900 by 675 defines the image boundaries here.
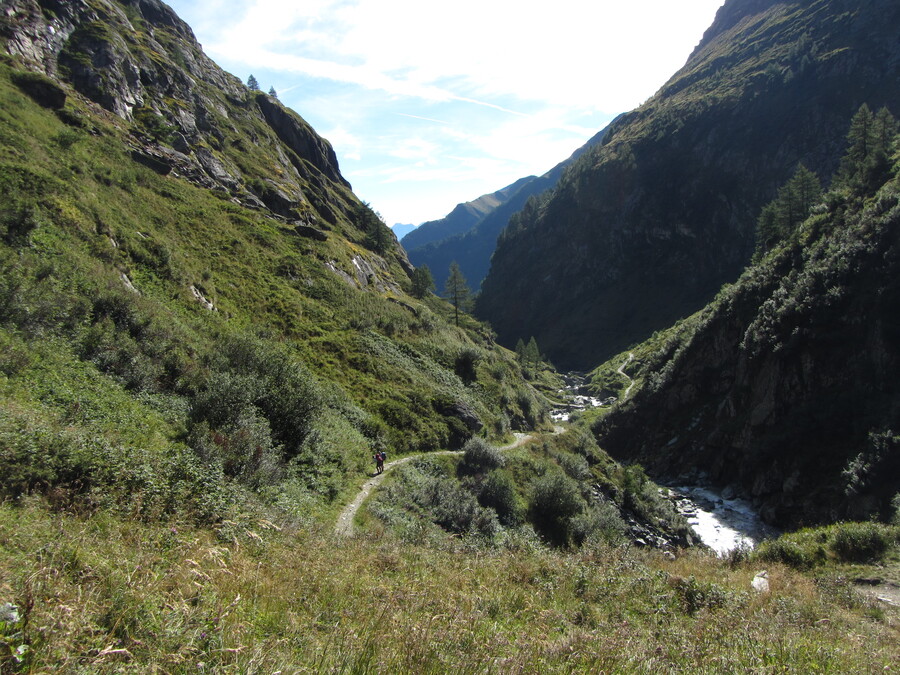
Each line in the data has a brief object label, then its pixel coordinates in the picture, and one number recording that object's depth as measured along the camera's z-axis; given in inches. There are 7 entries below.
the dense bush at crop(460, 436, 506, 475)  1133.1
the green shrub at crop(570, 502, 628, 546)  940.6
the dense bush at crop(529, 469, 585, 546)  974.4
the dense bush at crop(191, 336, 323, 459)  673.6
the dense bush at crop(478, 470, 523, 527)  951.6
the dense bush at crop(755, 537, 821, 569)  463.5
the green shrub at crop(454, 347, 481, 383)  1880.2
